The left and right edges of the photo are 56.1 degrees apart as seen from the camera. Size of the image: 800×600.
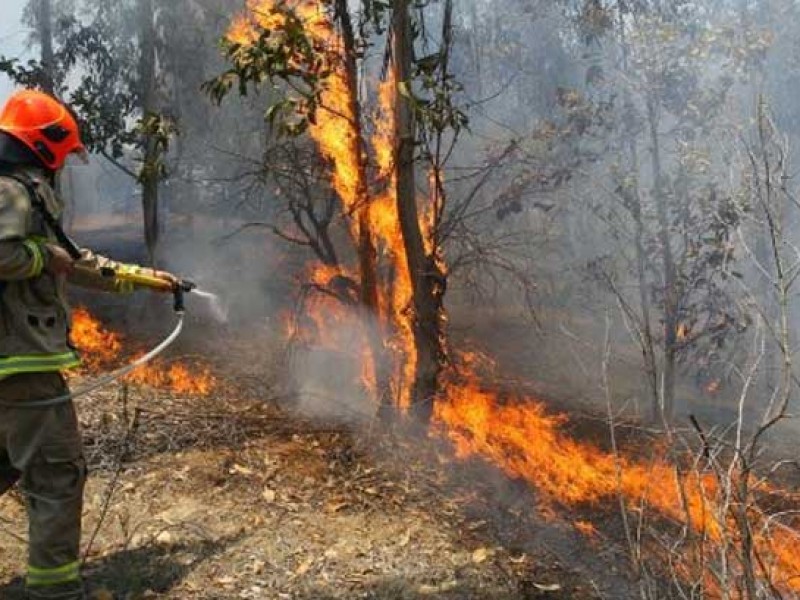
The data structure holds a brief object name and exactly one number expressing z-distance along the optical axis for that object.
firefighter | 3.49
